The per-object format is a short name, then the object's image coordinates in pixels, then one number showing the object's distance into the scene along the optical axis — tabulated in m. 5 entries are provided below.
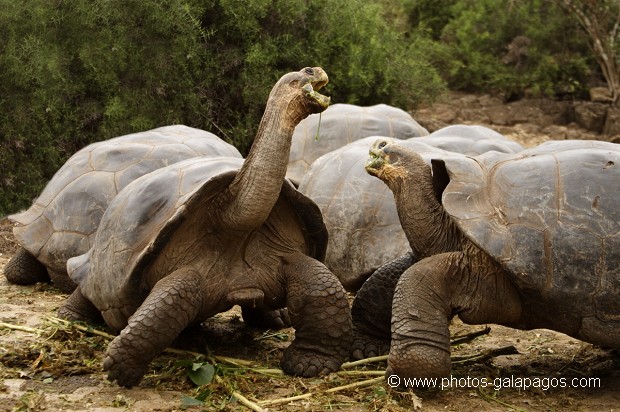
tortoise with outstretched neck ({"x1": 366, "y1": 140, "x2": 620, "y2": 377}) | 3.39
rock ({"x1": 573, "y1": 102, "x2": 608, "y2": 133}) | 11.17
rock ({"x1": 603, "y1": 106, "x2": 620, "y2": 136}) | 10.69
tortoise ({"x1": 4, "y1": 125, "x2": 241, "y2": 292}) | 5.16
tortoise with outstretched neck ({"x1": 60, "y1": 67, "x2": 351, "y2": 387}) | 3.58
